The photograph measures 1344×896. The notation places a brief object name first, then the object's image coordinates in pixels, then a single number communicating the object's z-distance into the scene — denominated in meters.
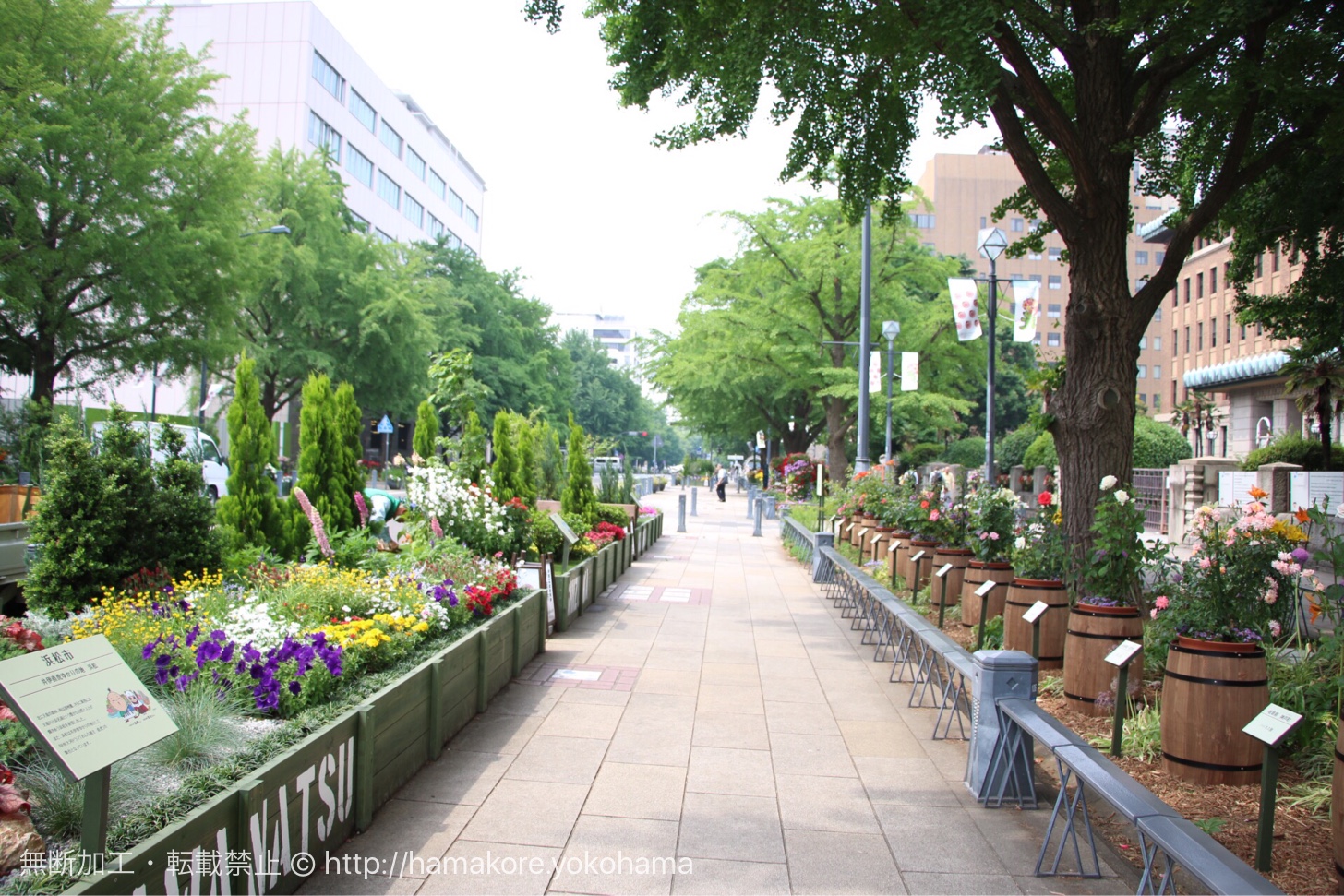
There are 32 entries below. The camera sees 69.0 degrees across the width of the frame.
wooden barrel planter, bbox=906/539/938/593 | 11.60
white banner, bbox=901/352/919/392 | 27.47
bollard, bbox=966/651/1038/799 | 5.45
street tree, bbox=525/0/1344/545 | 7.69
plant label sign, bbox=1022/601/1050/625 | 6.57
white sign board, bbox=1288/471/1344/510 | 19.59
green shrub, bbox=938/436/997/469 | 47.53
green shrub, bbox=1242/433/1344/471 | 24.08
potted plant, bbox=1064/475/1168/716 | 6.30
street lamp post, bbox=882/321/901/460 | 25.23
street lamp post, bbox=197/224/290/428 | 25.42
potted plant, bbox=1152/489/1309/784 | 4.91
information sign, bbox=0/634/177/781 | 2.74
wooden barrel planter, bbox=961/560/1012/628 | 9.12
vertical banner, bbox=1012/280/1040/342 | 21.11
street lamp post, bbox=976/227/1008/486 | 18.48
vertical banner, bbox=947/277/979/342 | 20.52
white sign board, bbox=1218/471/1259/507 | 23.12
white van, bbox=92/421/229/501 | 22.47
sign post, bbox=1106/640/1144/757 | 5.04
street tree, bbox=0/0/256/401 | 19.38
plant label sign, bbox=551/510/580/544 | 10.77
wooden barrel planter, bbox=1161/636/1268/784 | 4.90
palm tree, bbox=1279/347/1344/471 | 21.81
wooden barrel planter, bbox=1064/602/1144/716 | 6.30
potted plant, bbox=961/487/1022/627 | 9.16
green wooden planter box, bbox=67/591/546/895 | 3.20
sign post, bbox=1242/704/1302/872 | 3.51
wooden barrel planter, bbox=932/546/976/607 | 10.38
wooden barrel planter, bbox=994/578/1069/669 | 7.59
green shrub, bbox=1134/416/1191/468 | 34.12
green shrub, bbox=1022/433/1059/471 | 36.00
